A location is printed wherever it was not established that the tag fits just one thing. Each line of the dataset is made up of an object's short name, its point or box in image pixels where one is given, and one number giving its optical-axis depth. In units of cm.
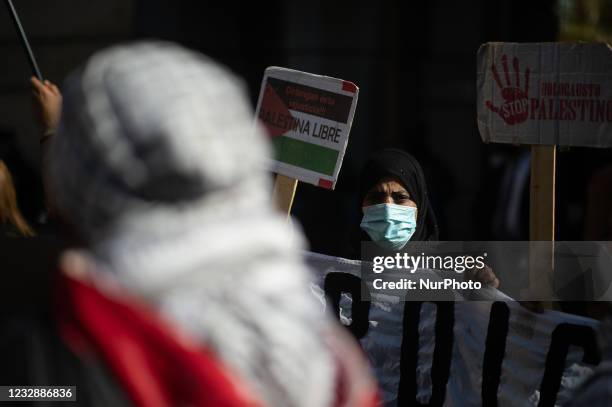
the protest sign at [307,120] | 708
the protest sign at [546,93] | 694
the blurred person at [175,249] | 246
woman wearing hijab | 706
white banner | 655
